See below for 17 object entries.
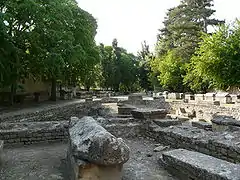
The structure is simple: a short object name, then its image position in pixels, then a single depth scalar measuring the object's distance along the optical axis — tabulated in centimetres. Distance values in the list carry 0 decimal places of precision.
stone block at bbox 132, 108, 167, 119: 591
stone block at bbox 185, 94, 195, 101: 1812
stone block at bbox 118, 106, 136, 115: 866
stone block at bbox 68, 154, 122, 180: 272
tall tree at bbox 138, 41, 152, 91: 3858
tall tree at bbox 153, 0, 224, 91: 2391
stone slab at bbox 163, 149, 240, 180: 249
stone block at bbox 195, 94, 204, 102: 1703
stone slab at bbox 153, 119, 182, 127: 565
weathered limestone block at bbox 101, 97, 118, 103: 1734
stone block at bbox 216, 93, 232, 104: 1500
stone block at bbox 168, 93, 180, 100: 2136
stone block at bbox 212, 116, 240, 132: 504
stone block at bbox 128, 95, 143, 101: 1797
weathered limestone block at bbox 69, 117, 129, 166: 263
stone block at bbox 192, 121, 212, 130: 580
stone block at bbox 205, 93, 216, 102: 1606
